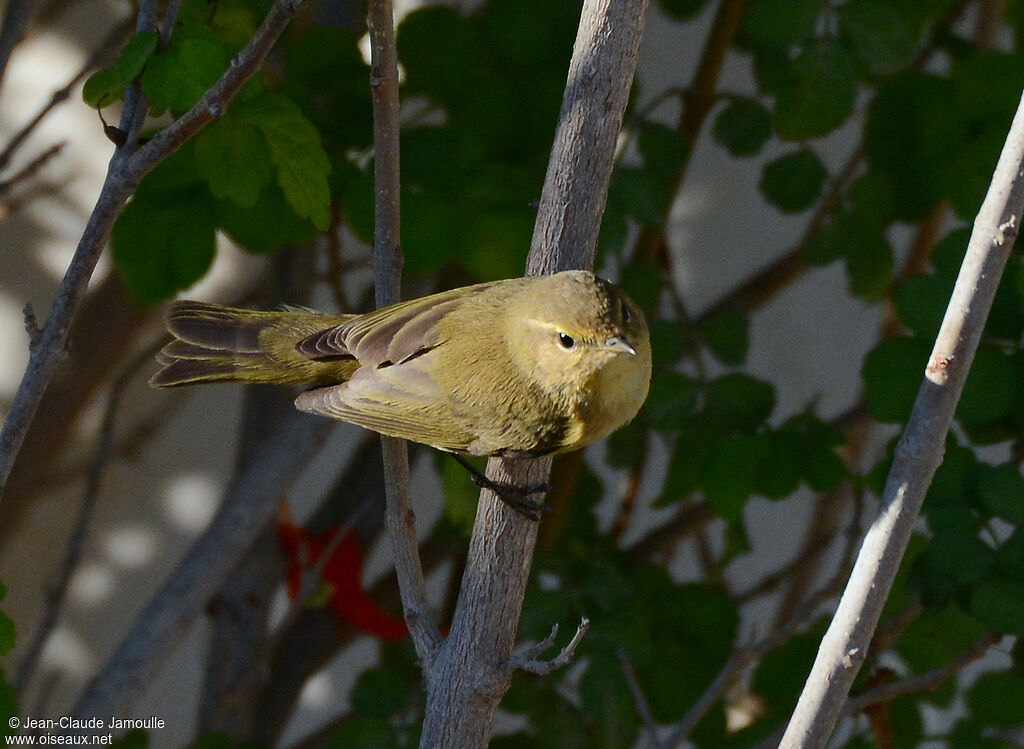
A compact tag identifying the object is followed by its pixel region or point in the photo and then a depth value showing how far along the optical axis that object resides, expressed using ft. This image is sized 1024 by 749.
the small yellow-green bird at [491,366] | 10.35
